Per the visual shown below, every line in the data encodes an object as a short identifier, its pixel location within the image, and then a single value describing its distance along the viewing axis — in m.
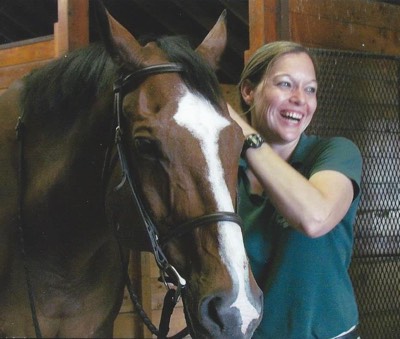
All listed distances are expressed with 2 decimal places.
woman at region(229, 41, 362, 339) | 2.08
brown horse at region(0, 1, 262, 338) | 1.93
